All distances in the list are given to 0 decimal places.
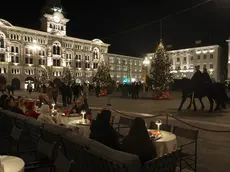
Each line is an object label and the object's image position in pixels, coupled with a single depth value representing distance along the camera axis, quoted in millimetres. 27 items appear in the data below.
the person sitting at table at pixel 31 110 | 5452
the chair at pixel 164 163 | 2454
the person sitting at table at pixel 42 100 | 8700
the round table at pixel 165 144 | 3656
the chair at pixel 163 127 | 4517
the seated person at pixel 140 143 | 2702
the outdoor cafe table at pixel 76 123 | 4861
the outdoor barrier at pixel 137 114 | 10166
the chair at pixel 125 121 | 5445
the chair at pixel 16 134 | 3916
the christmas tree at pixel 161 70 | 19324
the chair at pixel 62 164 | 2297
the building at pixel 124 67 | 64295
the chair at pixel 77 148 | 2747
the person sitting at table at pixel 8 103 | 6643
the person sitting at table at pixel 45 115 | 4724
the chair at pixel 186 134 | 3801
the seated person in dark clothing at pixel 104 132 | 3200
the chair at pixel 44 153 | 2981
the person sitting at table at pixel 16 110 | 5743
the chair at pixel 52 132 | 3275
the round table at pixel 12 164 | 2405
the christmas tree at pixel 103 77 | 28381
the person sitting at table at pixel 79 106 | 7236
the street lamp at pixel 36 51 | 46676
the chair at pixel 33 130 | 3963
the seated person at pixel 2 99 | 8265
